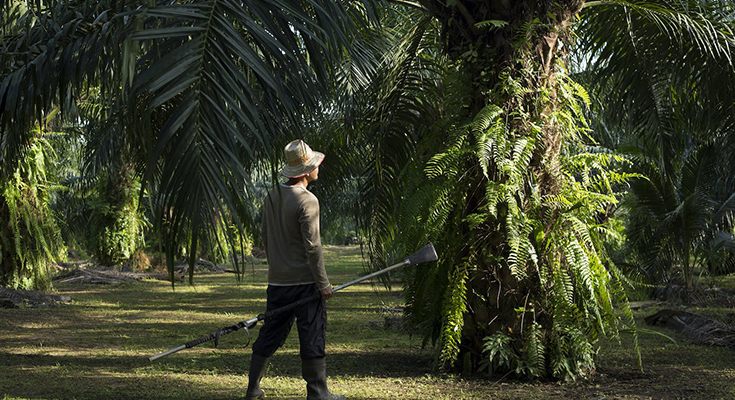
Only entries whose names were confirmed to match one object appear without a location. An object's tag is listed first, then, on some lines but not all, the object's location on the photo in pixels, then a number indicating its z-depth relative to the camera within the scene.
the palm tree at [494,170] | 5.20
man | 5.32
